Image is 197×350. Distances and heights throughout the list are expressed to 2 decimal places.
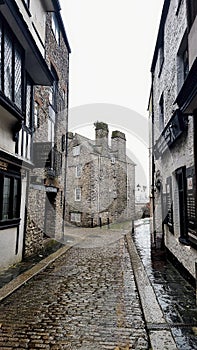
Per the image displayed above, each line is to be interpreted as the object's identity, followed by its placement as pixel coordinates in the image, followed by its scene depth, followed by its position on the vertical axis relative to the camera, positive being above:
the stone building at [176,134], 4.89 +1.61
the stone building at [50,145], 9.23 +2.12
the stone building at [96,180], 19.97 +1.44
